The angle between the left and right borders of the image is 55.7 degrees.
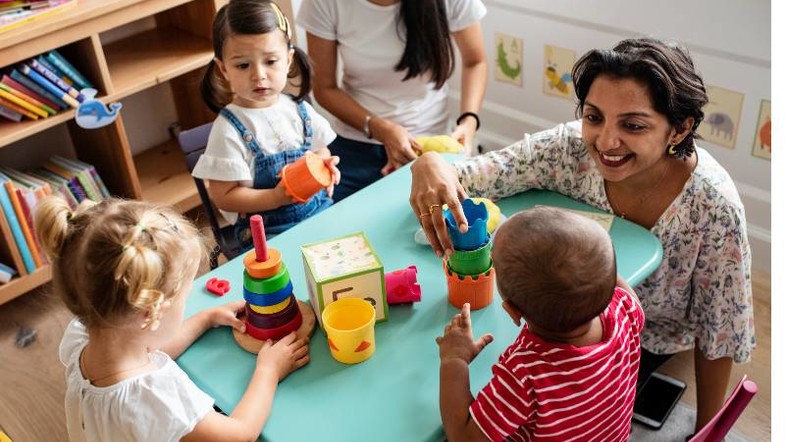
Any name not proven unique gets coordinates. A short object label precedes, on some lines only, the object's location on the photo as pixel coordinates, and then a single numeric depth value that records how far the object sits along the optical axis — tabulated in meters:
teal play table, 1.18
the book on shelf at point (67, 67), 2.41
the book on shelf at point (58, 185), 2.59
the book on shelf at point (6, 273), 2.49
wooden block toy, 1.31
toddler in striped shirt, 1.08
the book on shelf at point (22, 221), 2.42
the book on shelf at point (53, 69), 2.39
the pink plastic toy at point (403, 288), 1.40
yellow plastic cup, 1.25
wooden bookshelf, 2.34
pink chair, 0.94
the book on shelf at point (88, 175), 2.66
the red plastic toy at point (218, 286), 1.47
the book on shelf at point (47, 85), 2.35
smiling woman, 1.48
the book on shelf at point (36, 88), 2.35
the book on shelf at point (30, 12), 2.23
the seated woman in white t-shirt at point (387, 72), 2.24
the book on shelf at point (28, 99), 2.32
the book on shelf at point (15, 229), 2.42
